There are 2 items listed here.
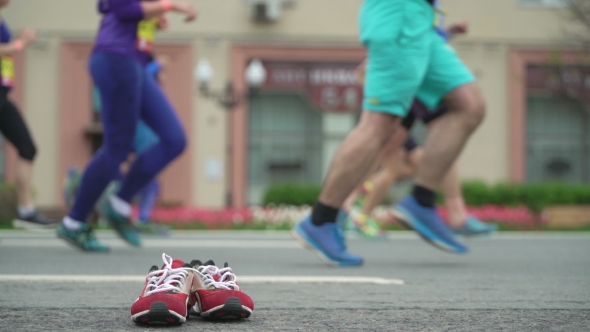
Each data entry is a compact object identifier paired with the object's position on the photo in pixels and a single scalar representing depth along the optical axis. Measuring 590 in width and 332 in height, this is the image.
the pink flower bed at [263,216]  12.66
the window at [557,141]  19.50
